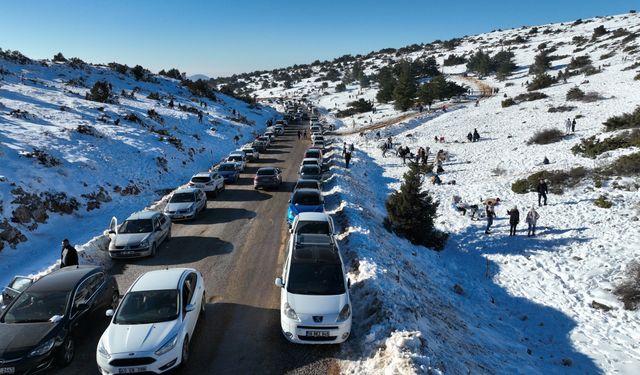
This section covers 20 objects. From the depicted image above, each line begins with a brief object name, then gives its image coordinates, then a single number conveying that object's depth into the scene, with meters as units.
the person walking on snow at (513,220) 19.49
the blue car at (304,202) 17.78
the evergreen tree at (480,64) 91.69
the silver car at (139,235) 14.48
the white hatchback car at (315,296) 8.70
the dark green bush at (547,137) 34.34
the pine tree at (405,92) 65.31
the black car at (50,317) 7.76
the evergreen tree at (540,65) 74.06
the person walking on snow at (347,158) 31.85
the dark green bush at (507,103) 52.44
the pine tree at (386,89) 77.19
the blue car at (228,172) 27.95
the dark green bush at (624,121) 30.61
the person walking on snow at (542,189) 22.50
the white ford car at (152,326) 7.56
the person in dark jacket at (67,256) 12.59
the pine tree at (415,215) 19.64
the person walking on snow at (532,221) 19.53
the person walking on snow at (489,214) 20.66
